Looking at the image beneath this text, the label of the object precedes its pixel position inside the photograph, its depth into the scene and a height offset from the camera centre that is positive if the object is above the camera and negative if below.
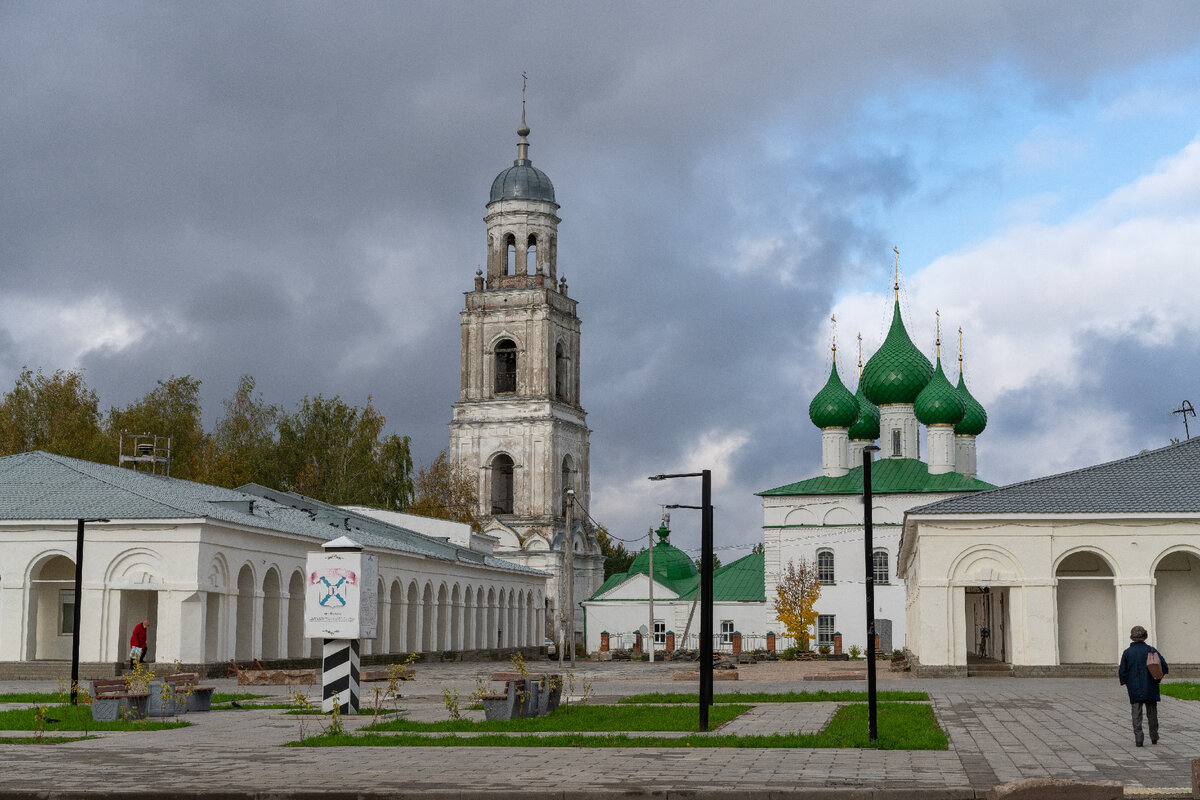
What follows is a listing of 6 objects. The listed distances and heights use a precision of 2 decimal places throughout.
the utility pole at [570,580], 52.76 +0.03
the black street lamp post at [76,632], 22.83 -0.85
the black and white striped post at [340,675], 21.72 -1.39
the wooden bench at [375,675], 27.79 -1.88
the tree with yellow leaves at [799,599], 56.19 -0.68
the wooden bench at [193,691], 22.19 -1.69
